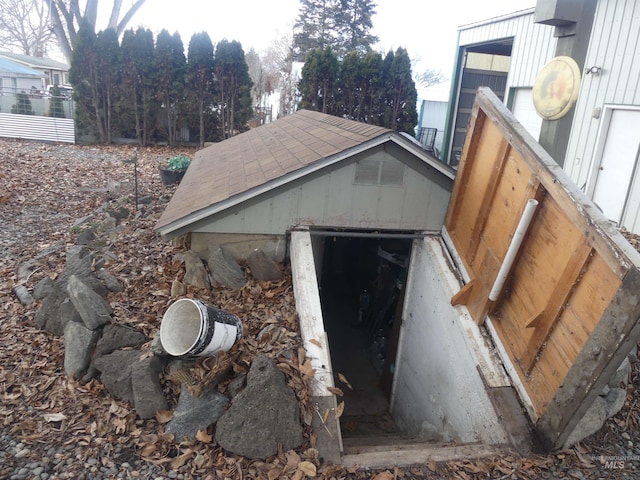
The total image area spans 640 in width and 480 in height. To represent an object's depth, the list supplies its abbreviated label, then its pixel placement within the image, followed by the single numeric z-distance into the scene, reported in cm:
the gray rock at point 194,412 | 349
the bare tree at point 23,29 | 3878
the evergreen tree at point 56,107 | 1814
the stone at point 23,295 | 527
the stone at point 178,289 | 523
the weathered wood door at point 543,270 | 312
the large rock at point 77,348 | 406
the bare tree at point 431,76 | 5520
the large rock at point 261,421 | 332
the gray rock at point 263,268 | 557
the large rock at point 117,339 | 418
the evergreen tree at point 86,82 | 1697
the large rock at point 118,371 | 381
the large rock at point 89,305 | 432
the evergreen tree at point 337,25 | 3588
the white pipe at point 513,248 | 400
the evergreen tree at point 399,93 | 1816
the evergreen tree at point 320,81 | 1819
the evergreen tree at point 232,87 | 1791
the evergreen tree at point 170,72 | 1739
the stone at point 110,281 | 527
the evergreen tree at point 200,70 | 1766
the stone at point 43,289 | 530
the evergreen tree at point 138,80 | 1719
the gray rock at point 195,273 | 538
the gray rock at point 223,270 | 545
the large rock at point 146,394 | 365
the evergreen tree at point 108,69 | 1709
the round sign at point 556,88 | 596
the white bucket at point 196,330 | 369
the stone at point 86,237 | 683
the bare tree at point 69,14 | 2303
